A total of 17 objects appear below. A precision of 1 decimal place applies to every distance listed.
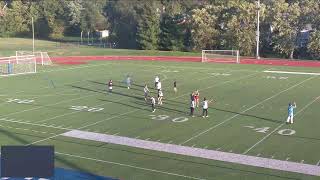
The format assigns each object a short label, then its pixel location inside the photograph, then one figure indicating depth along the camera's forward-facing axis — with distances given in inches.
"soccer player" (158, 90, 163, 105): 1257.9
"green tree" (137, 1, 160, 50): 3085.6
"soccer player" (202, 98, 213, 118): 1102.4
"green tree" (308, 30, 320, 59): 2452.0
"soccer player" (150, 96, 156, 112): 1181.7
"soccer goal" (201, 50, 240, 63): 2461.9
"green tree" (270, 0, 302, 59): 2559.1
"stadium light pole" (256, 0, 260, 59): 2383.7
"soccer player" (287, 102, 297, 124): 1027.9
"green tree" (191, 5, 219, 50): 2827.3
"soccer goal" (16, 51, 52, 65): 2331.2
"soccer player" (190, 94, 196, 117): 1131.1
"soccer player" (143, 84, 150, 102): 1311.5
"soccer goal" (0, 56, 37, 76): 1978.3
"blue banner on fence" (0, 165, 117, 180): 708.0
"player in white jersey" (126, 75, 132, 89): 1537.8
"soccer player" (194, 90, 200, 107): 1184.7
